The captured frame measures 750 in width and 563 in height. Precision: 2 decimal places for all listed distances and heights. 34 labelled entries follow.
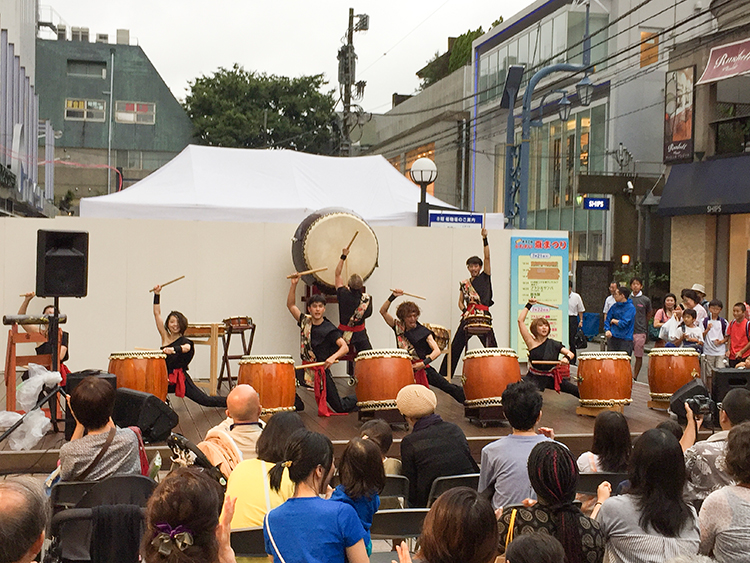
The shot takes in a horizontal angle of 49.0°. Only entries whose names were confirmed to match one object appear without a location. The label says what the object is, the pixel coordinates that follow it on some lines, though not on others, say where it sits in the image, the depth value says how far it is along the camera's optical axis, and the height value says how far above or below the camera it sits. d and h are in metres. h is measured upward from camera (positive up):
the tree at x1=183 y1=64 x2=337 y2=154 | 30.16 +6.01
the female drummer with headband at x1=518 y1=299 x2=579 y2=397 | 7.26 -0.70
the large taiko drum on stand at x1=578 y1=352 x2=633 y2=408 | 7.08 -0.88
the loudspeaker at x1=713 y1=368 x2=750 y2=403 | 6.04 -0.74
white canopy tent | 9.70 +1.04
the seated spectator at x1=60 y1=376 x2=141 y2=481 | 3.50 -0.76
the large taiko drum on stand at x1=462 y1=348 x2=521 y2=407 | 6.75 -0.82
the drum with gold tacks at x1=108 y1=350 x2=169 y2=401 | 6.52 -0.81
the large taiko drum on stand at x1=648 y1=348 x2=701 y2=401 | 7.33 -0.80
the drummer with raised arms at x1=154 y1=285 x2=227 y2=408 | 7.01 -0.79
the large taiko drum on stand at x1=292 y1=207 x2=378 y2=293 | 8.82 +0.29
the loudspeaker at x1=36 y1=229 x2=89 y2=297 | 6.29 +0.02
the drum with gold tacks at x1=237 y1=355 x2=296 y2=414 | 6.60 -0.87
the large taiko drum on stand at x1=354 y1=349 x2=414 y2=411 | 6.64 -0.85
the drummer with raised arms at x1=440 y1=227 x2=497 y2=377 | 8.54 -0.23
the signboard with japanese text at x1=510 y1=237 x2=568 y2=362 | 10.08 -0.07
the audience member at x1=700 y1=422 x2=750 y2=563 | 2.64 -0.79
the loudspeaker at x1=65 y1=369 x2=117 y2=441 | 5.35 -0.78
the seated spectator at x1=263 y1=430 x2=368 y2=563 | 2.51 -0.79
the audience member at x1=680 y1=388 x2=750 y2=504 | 3.51 -0.82
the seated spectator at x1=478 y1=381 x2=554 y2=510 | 3.49 -0.77
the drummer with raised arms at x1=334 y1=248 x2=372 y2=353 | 7.80 -0.38
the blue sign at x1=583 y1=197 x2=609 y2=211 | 16.81 +1.52
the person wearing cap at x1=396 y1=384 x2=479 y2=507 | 4.10 -0.92
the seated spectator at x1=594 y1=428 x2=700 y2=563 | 2.68 -0.78
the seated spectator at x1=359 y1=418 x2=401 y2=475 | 3.90 -0.76
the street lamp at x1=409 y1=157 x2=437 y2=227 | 10.41 +1.27
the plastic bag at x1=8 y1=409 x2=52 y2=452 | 5.83 -1.21
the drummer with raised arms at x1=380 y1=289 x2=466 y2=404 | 7.14 -0.62
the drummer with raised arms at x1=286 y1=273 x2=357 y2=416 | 6.99 -0.68
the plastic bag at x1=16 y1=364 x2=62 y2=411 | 5.99 -0.86
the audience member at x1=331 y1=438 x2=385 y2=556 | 2.90 -0.72
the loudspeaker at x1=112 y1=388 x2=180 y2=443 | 5.85 -1.04
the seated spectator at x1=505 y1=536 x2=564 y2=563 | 2.08 -0.70
